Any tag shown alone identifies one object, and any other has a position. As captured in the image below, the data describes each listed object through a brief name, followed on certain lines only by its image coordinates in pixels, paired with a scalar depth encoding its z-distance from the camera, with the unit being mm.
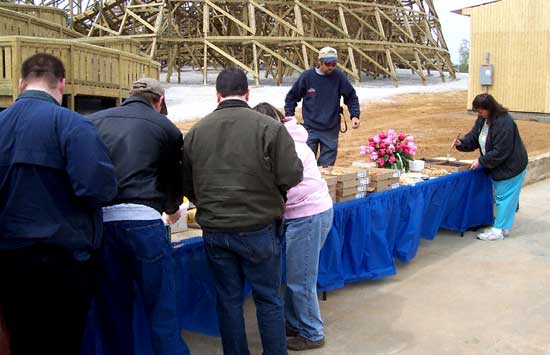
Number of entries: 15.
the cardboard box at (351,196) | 5770
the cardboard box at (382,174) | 6191
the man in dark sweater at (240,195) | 3619
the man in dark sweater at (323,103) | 7605
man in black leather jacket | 3559
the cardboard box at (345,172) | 5758
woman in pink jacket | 4336
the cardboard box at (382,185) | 6207
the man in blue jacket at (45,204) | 3049
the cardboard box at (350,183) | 5754
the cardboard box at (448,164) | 7652
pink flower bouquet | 7137
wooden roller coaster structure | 29062
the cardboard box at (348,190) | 5766
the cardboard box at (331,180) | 5645
